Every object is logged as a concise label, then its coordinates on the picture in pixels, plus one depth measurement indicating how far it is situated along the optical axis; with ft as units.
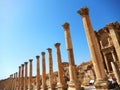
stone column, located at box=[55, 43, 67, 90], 48.78
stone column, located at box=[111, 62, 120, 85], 44.01
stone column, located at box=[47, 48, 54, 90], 62.03
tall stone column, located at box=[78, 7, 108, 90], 29.96
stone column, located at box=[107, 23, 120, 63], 75.04
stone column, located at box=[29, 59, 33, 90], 93.90
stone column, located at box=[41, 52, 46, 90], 70.64
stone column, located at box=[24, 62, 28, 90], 105.91
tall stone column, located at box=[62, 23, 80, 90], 41.34
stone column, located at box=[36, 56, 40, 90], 80.26
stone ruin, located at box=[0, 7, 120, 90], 33.24
